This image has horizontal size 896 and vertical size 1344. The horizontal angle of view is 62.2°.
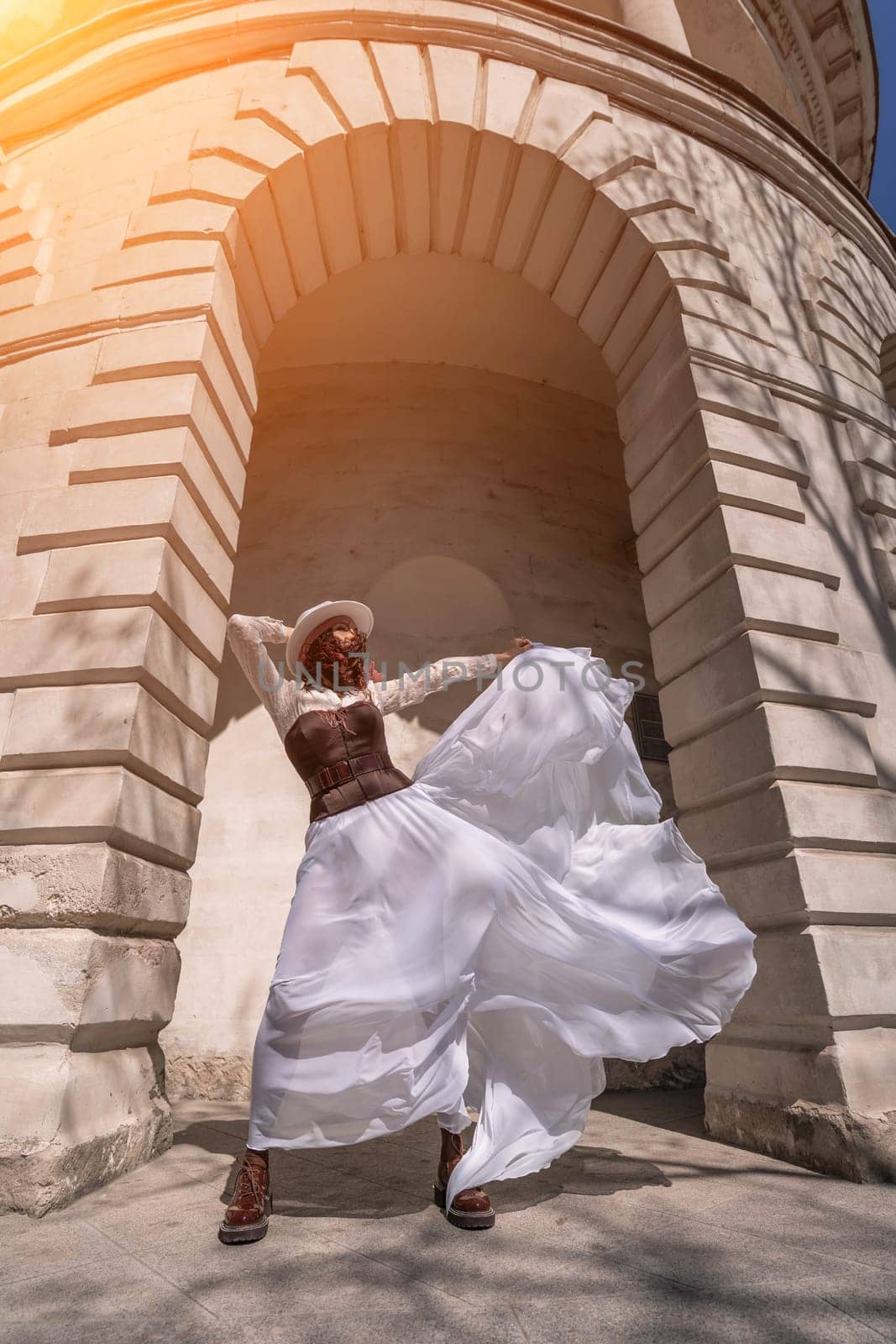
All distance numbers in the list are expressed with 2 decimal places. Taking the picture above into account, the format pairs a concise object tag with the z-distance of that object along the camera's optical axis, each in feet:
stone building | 11.21
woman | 8.25
